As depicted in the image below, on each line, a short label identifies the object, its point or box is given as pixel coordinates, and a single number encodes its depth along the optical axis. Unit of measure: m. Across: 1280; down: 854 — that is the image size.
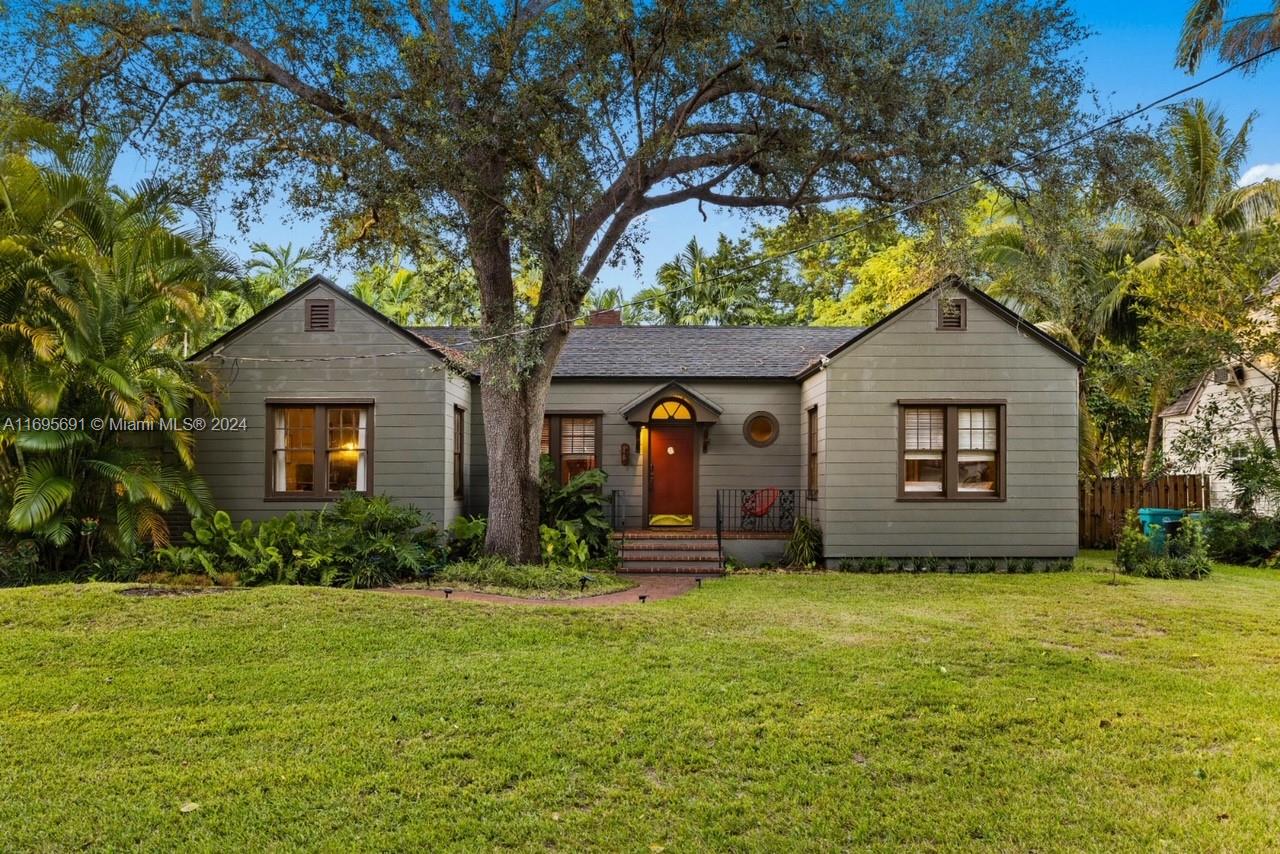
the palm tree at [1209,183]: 21.16
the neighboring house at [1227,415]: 16.00
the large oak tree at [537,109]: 9.95
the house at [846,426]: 13.06
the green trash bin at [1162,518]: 15.49
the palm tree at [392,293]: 30.16
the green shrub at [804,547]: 13.48
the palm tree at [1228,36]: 14.05
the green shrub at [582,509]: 13.54
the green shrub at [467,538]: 12.85
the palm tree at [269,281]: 25.94
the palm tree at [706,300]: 28.27
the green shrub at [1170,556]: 12.23
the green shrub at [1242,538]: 14.23
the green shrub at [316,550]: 10.91
